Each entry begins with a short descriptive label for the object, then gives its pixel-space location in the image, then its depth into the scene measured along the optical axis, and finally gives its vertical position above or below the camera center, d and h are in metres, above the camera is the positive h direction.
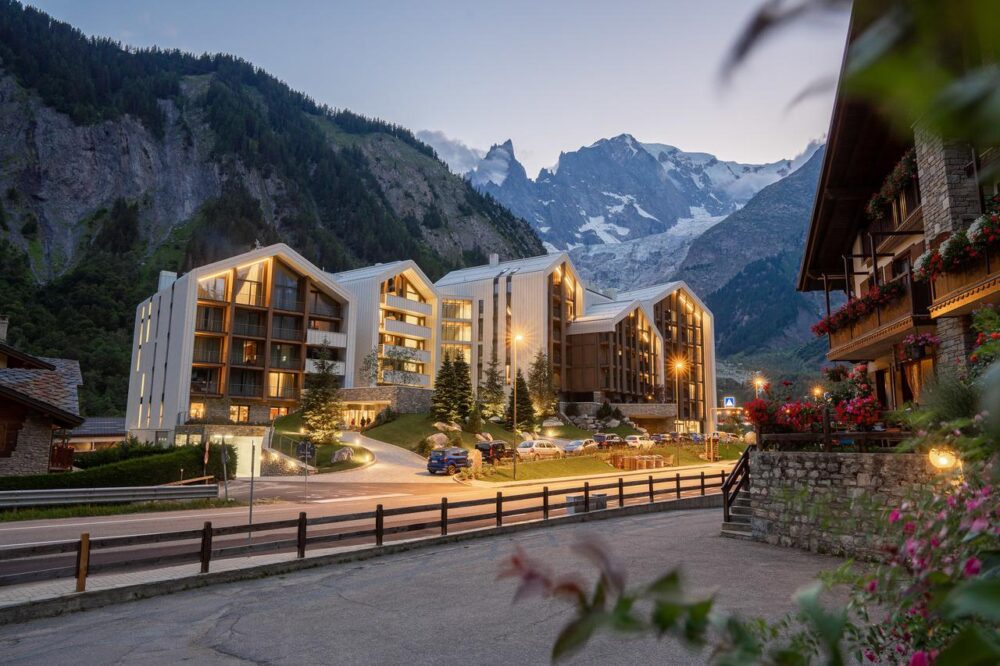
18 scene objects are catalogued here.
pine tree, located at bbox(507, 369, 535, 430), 61.75 +1.48
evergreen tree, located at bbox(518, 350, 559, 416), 67.31 +4.01
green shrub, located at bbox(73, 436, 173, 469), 32.19 -1.47
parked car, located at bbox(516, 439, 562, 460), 45.22 -1.66
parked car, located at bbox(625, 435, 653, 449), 52.06 -1.28
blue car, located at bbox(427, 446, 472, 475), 38.59 -2.13
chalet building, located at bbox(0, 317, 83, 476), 25.80 +0.37
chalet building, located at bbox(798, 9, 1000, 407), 14.42 +5.17
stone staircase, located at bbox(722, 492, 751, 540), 17.14 -2.58
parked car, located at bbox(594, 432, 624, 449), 52.67 -1.24
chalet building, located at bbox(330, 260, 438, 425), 62.84 +9.12
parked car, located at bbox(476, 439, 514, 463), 41.72 -1.61
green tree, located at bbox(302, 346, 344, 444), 48.06 +1.16
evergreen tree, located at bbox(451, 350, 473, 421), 58.06 +3.30
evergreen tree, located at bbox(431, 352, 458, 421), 57.72 +2.75
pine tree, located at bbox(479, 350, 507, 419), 65.21 +3.04
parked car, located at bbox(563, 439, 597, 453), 48.88 -1.52
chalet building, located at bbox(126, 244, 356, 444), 54.53 +7.57
